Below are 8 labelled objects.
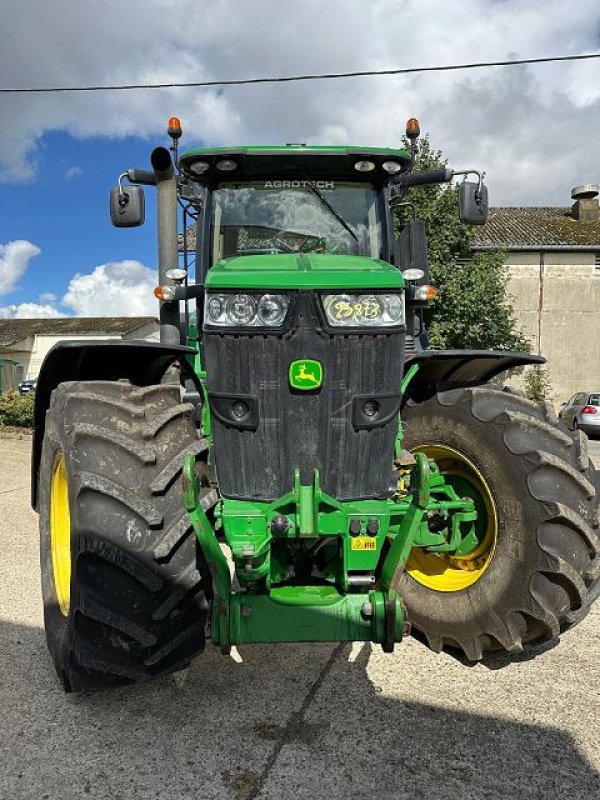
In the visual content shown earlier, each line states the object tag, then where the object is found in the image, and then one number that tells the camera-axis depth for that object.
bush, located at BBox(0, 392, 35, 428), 13.63
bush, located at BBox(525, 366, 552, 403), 22.69
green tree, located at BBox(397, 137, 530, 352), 18.38
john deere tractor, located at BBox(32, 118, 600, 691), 2.53
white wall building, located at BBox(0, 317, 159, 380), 44.97
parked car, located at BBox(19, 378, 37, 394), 35.48
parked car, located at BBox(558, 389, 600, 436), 17.28
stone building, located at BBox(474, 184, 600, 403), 24.42
